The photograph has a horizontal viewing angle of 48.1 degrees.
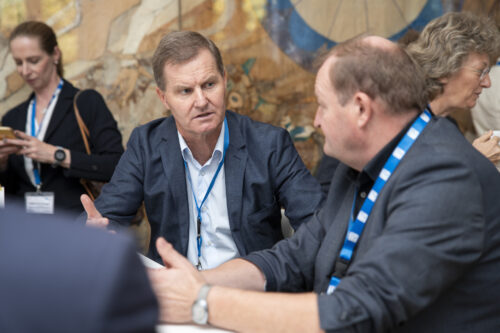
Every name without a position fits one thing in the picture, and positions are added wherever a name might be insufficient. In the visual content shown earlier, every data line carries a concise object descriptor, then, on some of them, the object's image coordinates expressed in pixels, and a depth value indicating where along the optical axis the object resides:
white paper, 2.10
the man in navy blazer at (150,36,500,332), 1.39
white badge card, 3.76
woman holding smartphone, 3.79
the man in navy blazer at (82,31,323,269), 2.62
